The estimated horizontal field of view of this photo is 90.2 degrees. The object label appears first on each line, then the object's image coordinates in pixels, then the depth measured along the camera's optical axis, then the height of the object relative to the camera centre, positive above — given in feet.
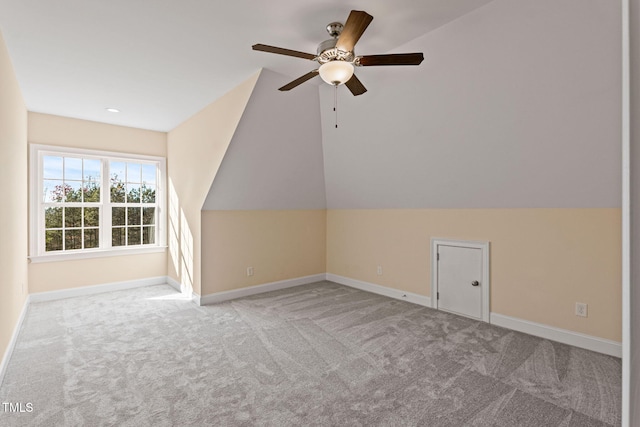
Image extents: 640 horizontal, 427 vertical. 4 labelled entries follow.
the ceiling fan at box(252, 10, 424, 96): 6.77 +3.48
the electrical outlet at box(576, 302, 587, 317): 9.54 -2.93
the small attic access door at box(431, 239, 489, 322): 11.75 -2.54
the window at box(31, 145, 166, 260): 14.48 +0.48
